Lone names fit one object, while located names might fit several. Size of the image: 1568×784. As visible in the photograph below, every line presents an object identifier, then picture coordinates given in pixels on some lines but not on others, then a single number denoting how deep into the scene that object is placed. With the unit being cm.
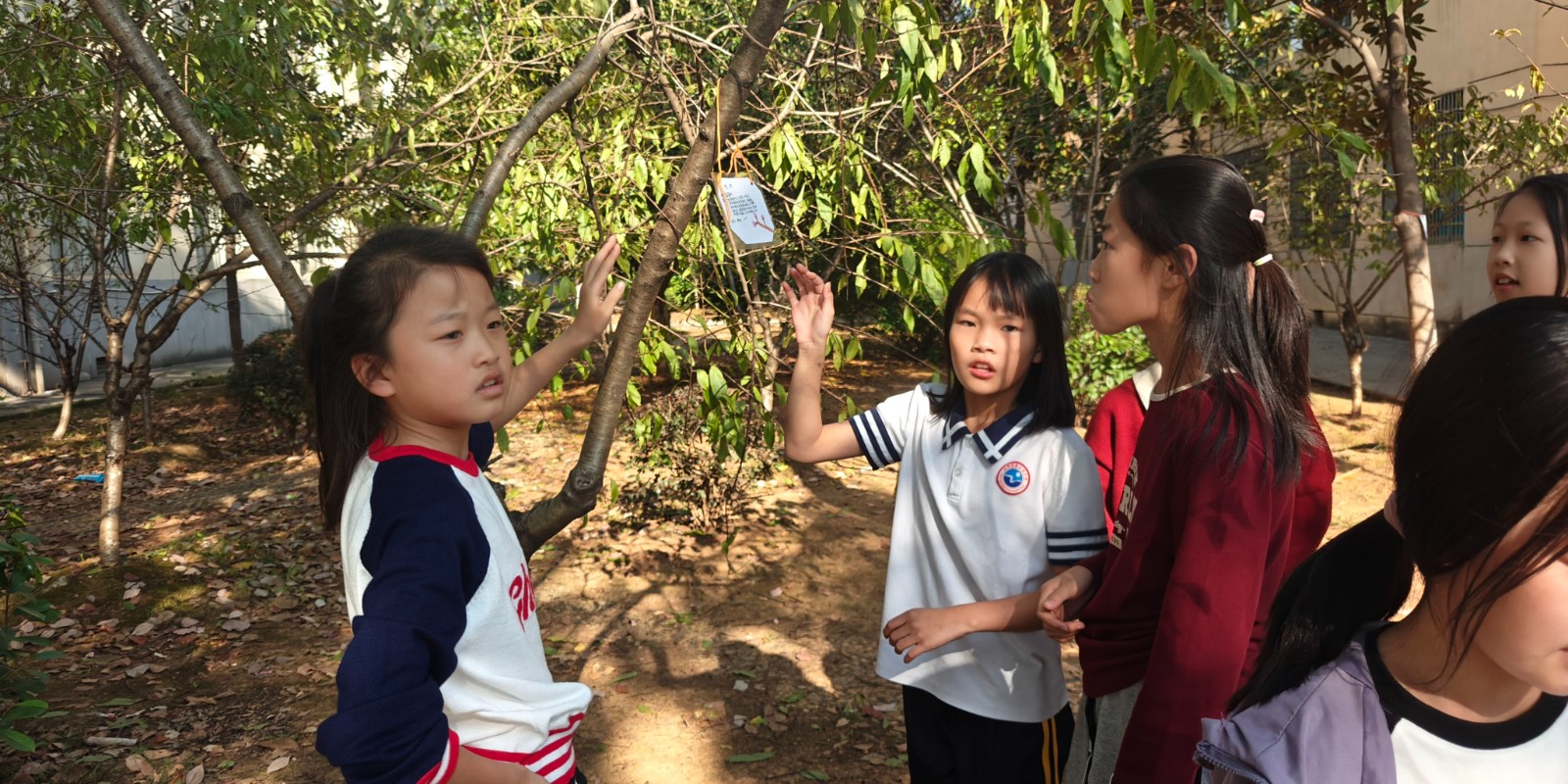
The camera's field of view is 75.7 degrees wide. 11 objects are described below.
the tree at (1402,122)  480
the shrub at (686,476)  546
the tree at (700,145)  215
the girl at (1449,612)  94
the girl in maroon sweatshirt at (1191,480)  141
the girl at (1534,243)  227
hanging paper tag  217
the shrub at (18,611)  227
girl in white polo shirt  194
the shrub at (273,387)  816
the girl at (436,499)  126
